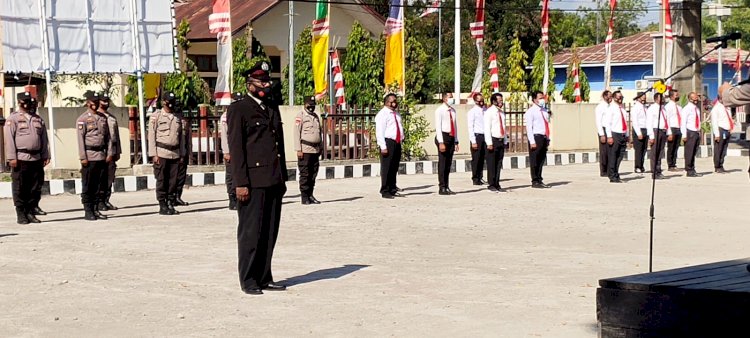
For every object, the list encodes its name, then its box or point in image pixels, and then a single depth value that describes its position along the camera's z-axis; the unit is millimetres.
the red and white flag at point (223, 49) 26000
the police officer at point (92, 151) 16906
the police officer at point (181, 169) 18219
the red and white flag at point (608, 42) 35469
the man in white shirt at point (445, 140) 21203
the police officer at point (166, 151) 17672
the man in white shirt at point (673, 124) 26219
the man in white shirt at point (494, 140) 21892
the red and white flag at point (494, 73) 33069
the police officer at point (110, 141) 17359
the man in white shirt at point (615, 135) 24031
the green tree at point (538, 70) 54656
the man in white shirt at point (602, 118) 24484
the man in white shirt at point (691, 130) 25953
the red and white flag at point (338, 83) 34738
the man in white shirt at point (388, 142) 20562
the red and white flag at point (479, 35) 31484
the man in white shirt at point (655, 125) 25438
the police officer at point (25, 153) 16562
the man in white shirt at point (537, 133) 22328
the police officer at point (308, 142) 19375
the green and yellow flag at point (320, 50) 29297
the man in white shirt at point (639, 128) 25906
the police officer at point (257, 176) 10523
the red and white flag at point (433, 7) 33850
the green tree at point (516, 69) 52250
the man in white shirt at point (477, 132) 22391
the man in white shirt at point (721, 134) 27000
